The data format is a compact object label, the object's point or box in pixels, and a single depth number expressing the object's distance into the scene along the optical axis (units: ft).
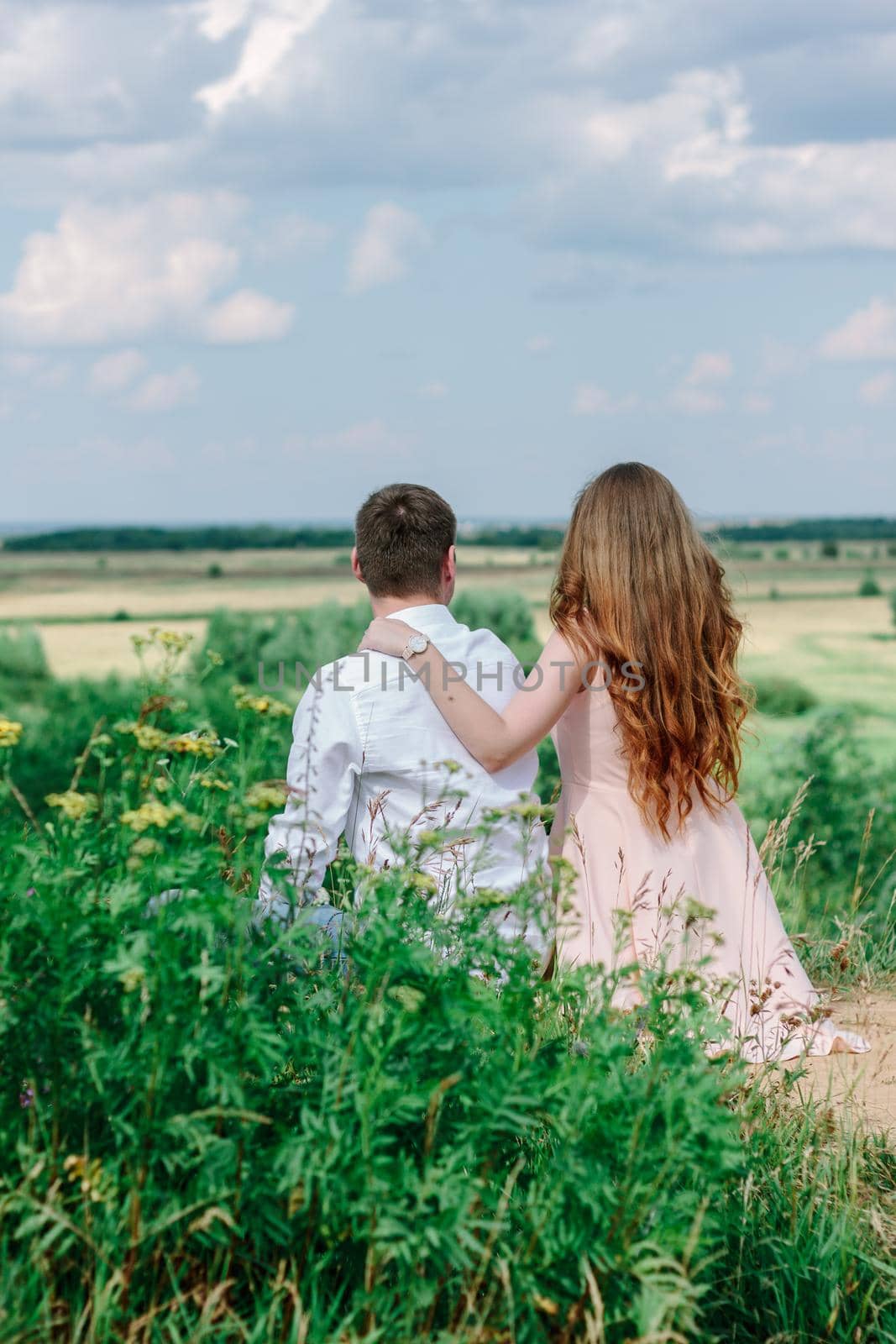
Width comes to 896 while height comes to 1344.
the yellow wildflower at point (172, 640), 10.14
